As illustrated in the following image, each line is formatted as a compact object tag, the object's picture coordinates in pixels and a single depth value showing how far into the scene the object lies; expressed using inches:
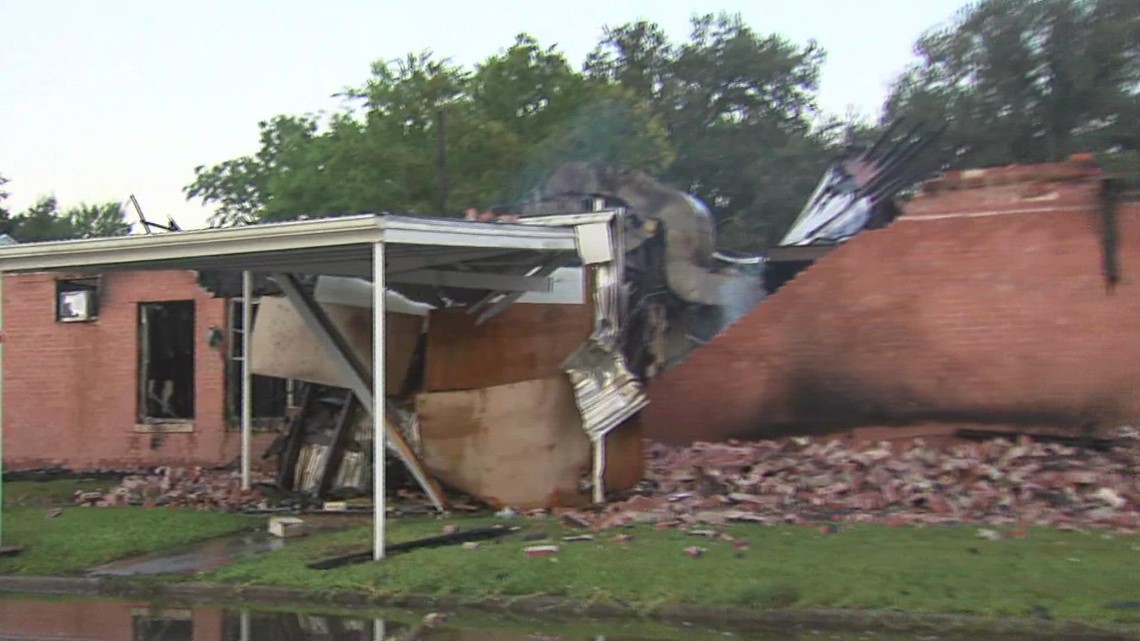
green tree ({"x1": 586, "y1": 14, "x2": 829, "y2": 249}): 1421.0
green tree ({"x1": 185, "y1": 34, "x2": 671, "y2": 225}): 1076.5
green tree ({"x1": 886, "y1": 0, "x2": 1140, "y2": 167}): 929.5
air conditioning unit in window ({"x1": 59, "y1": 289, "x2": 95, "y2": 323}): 716.0
